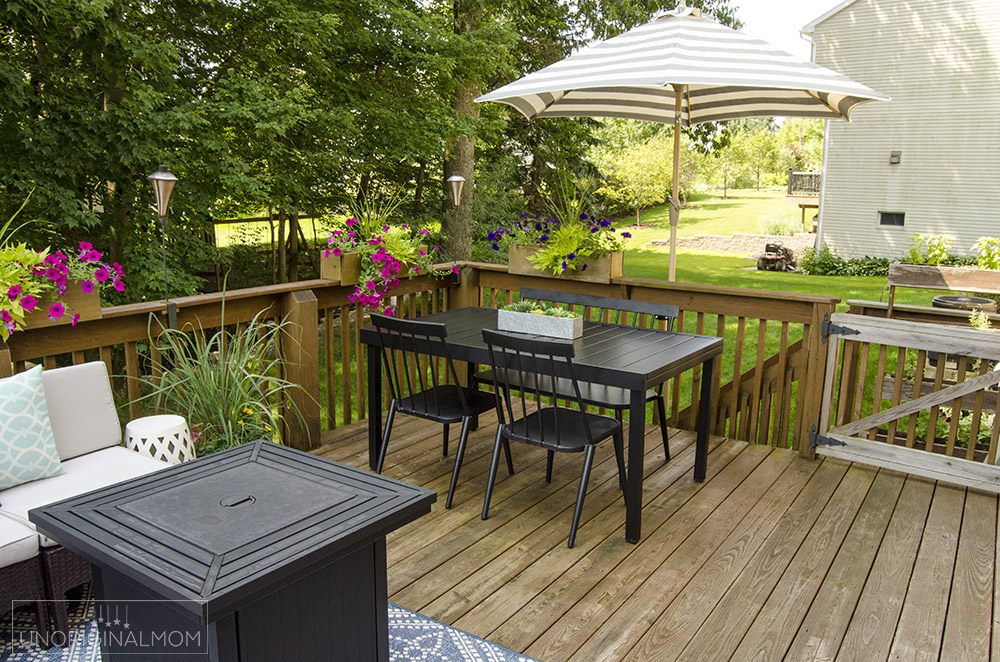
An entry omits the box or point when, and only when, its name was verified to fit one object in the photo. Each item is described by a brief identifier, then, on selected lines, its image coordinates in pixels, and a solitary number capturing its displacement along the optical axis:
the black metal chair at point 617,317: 3.46
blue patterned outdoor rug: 2.28
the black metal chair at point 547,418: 2.90
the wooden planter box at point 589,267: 4.32
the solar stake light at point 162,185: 3.34
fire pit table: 1.60
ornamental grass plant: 3.06
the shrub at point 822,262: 15.07
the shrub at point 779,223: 18.95
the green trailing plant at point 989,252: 5.84
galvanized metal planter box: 3.38
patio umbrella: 3.24
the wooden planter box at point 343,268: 4.02
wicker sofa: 2.30
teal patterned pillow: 2.46
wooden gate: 3.46
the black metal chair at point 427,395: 3.27
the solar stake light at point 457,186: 4.62
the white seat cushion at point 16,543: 2.16
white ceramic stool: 2.87
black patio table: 2.96
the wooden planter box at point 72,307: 2.74
